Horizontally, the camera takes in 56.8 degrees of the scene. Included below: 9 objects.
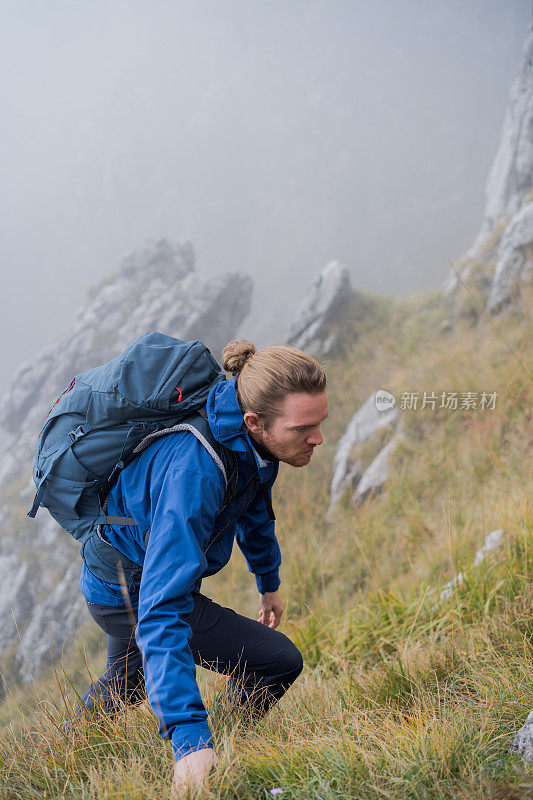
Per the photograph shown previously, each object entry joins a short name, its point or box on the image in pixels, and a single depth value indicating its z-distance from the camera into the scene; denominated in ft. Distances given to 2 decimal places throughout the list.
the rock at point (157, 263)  88.99
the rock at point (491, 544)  9.44
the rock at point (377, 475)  19.83
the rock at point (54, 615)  40.43
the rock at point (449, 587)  8.85
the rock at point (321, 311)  46.60
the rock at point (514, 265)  28.99
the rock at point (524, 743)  4.42
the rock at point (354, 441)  24.06
